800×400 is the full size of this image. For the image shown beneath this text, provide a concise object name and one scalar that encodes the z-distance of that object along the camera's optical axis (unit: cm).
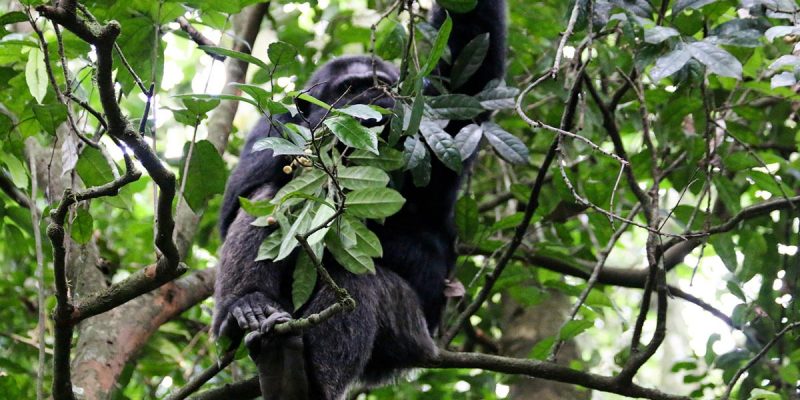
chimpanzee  629
